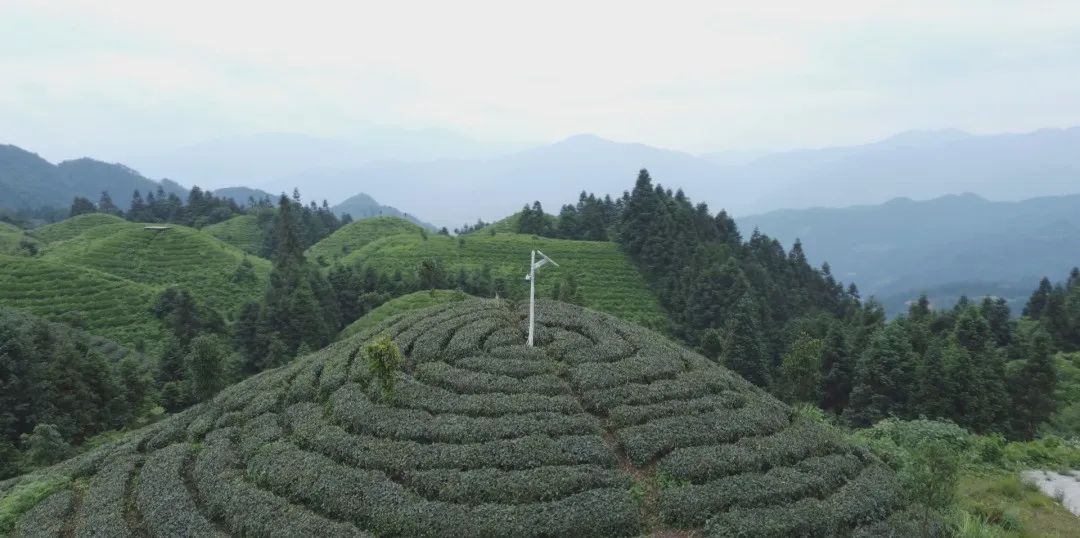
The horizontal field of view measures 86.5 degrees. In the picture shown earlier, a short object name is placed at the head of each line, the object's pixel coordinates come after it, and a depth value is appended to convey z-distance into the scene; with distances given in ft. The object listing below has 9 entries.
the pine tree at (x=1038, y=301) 253.03
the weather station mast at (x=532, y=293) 94.05
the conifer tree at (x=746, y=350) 163.22
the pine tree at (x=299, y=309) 179.83
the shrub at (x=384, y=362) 76.64
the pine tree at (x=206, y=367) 90.79
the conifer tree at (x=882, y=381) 137.28
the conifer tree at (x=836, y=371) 154.71
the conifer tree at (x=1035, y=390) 131.54
